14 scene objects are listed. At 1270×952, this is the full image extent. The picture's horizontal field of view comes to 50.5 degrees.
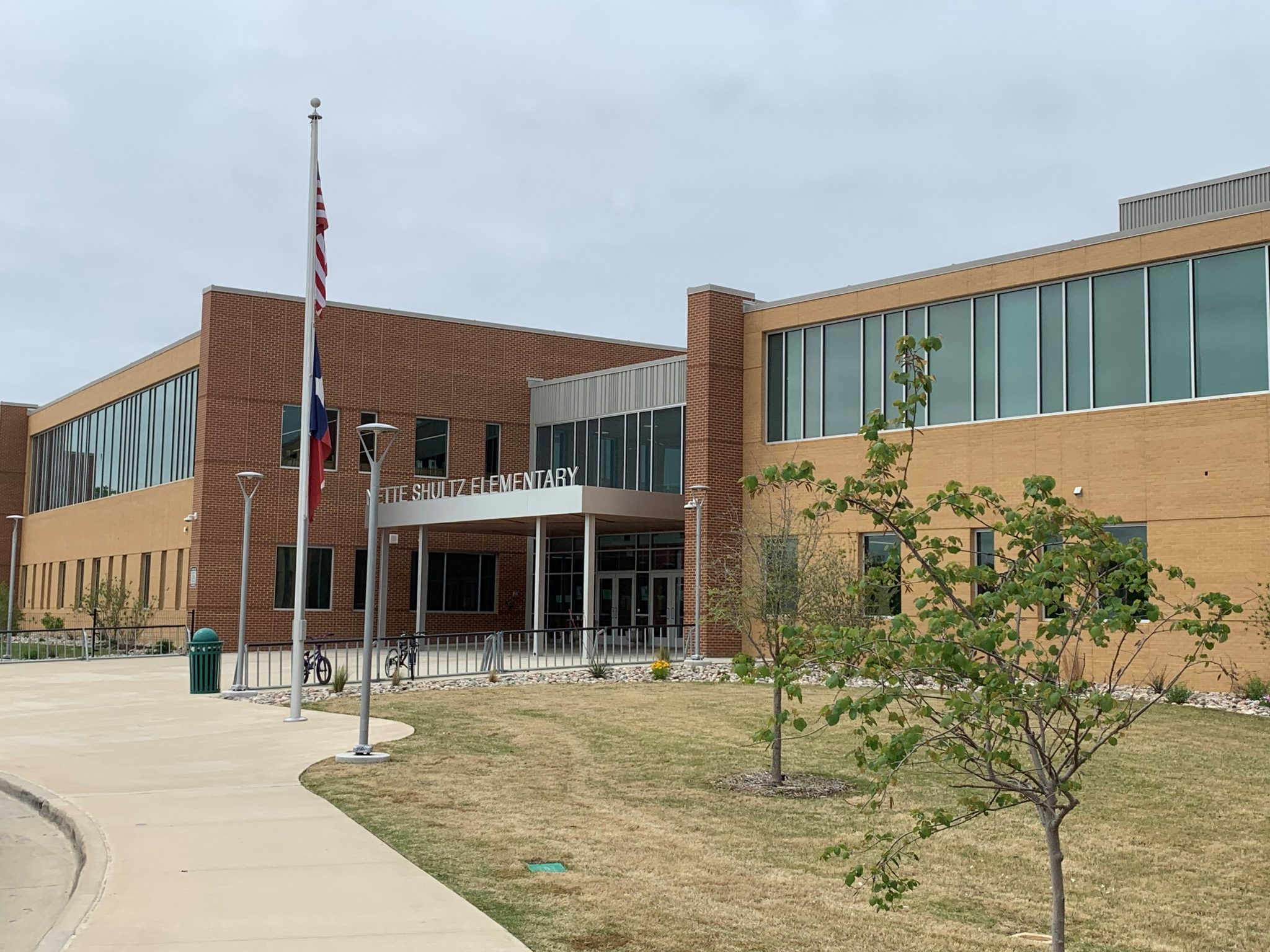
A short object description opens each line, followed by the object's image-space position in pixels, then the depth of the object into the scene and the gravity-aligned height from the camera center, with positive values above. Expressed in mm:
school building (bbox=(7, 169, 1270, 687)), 24953 +4199
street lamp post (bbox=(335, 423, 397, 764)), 14898 -649
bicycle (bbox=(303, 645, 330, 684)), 26156 -1486
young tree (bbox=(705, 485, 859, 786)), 16750 +155
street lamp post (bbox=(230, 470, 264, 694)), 24281 -952
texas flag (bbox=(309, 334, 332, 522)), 21141 +2383
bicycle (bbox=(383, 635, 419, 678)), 26406 -1344
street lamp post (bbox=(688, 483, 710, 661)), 31562 +687
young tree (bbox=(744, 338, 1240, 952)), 5336 -148
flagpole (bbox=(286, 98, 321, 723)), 19625 +1638
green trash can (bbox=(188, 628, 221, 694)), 24641 -1462
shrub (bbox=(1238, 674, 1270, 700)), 22906 -1536
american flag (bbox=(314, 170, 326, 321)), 20828 +5037
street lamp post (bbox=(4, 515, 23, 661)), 35906 -1272
